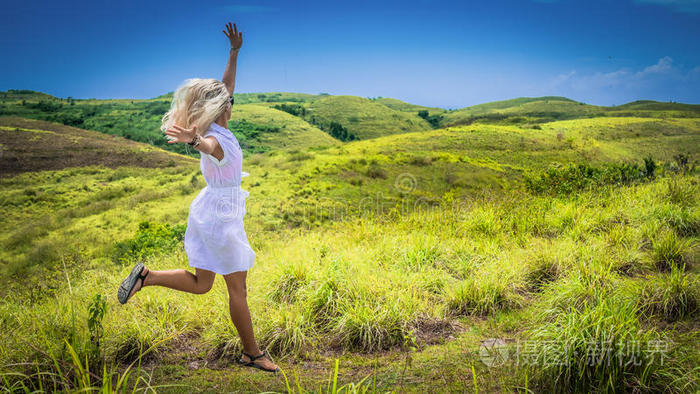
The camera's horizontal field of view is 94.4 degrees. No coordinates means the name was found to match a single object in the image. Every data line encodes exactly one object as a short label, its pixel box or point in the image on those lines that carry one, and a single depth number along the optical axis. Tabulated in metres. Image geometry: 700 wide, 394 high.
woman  2.41
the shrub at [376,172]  25.07
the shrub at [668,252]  4.21
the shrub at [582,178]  8.73
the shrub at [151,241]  9.82
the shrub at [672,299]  3.17
